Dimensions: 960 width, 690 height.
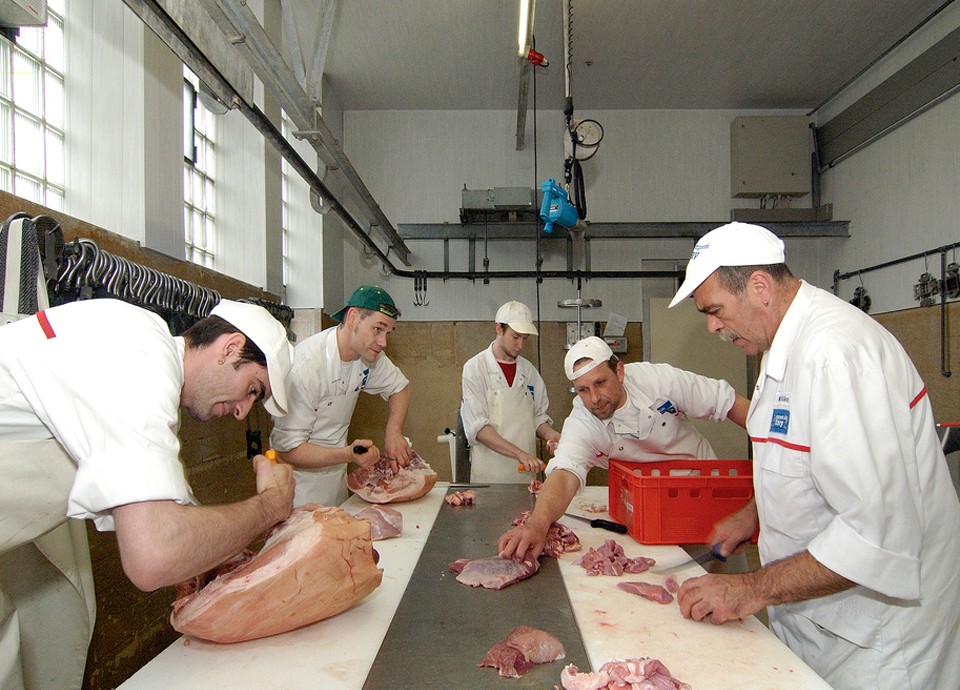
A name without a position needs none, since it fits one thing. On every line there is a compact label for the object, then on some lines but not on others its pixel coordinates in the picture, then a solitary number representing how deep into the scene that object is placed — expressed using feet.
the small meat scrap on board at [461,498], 10.27
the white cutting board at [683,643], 4.83
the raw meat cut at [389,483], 10.23
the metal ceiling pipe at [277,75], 8.35
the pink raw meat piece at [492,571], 6.75
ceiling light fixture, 12.54
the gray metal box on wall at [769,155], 20.56
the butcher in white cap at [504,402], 14.88
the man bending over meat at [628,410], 9.91
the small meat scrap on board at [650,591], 6.27
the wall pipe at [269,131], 7.22
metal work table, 4.83
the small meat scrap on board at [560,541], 7.77
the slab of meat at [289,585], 5.19
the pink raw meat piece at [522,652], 4.91
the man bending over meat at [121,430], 4.48
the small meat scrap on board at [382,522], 8.34
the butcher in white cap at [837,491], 5.18
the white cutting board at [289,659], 4.79
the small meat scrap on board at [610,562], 7.07
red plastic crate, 8.00
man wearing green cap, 11.18
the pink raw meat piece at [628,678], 4.57
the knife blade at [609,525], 8.66
